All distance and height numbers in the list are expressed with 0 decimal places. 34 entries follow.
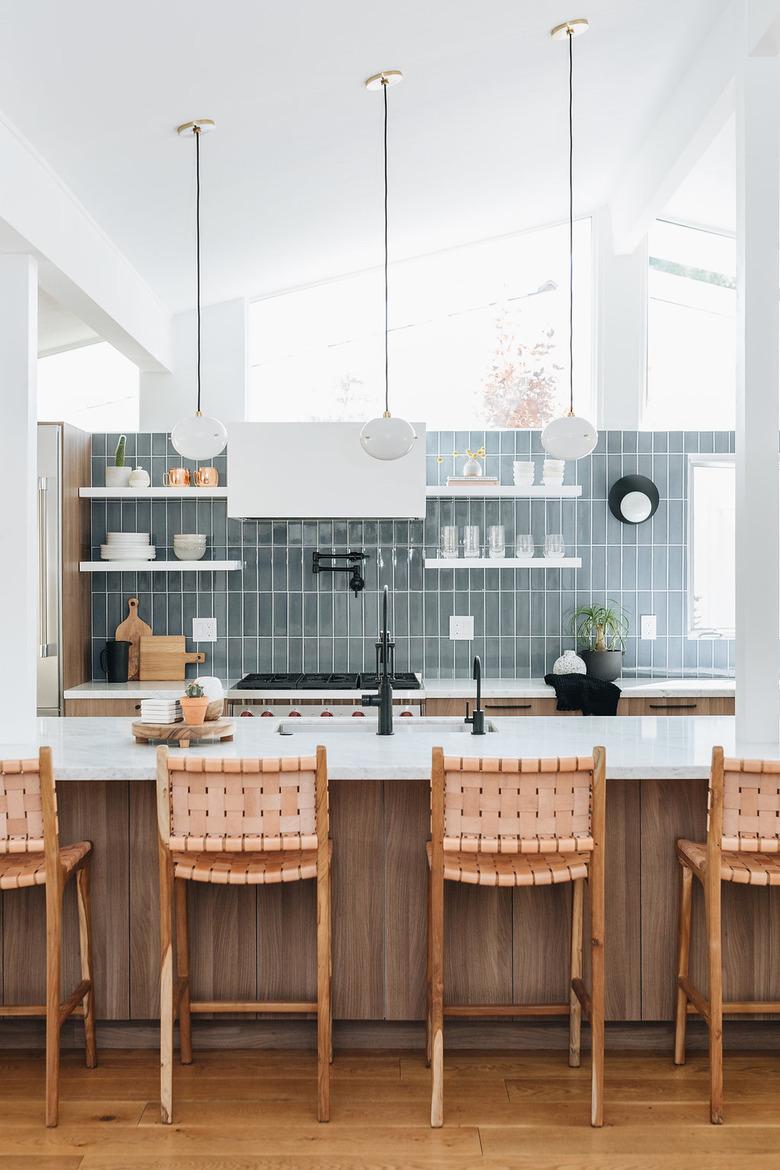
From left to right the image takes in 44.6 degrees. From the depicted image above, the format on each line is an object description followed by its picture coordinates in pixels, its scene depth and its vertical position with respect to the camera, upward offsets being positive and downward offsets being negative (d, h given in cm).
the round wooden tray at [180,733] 300 -54
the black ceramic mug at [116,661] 519 -54
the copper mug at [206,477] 514 +46
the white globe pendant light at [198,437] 355 +47
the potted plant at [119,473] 518 +49
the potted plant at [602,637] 511 -42
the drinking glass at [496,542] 515 +11
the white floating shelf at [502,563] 510 +0
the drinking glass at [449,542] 520 +11
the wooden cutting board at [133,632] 534 -39
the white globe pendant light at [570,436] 338 +45
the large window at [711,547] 548 +9
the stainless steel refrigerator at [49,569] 477 -3
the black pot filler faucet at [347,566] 538 -2
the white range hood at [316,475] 491 +45
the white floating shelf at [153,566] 513 -2
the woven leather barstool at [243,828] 242 -68
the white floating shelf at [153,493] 510 +37
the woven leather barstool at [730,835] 247 -71
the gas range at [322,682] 485 -63
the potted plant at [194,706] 308 -47
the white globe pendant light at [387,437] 342 +45
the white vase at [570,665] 514 -55
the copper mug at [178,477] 514 +46
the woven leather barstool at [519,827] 241 -67
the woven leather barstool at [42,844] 245 -73
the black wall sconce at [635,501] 538 +35
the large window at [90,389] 563 +103
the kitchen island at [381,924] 283 -108
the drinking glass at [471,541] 520 +12
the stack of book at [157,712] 307 -48
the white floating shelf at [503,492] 507 +38
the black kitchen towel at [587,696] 470 -66
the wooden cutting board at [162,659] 527 -54
